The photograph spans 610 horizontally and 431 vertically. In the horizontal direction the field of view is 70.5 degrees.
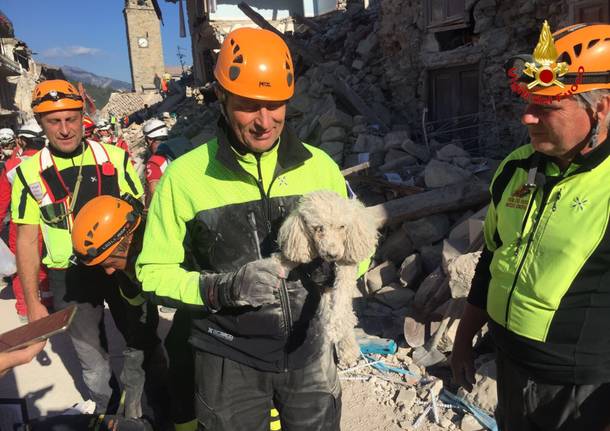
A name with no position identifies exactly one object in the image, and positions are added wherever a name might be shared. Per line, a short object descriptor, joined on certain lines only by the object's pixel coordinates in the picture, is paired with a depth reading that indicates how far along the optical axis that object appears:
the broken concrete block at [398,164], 8.47
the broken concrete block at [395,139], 9.27
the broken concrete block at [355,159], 9.18
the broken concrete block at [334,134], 10.95
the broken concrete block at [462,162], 7.65
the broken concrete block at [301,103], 13.05
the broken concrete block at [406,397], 4.12
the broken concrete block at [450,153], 7.98
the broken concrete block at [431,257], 5.88
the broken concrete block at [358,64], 13.74
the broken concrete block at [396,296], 5.78
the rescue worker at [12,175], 4.04
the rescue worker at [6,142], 9.40
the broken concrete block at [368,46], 13.53
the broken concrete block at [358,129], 10.98
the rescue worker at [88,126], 6.81
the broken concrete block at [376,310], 5.73
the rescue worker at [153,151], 5.01
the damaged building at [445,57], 8.71
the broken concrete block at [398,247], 6.49
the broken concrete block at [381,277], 6.20
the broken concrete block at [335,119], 11.18
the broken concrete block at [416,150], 8.85
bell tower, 43.59
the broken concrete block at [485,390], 3.82
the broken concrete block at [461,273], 4.45
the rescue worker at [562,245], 1.85
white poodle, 1.89
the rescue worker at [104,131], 12.81
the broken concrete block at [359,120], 11.41
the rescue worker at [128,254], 2.83
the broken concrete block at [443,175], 6.85
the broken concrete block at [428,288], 5.15
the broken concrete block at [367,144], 9.72
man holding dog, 1.97
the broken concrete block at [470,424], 3.71
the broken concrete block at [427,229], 6.29
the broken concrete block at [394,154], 8.87
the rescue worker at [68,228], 3.40
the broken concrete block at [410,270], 5.89
